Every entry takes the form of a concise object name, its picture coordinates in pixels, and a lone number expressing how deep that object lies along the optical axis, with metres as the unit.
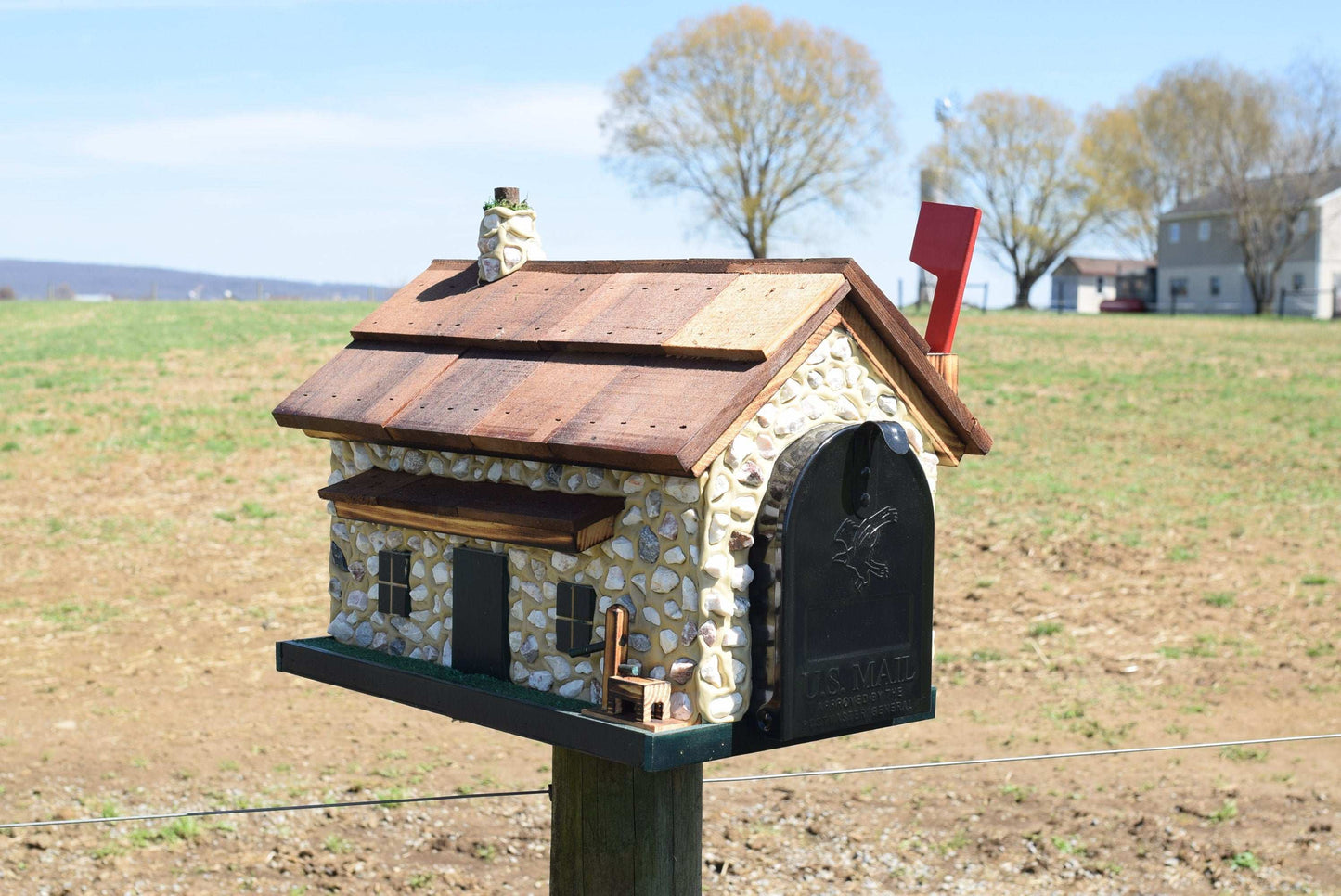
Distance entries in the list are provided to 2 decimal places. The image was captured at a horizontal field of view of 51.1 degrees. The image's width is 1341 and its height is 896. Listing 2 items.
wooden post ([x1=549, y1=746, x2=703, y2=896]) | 3.83
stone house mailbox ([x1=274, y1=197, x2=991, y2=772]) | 3.33
